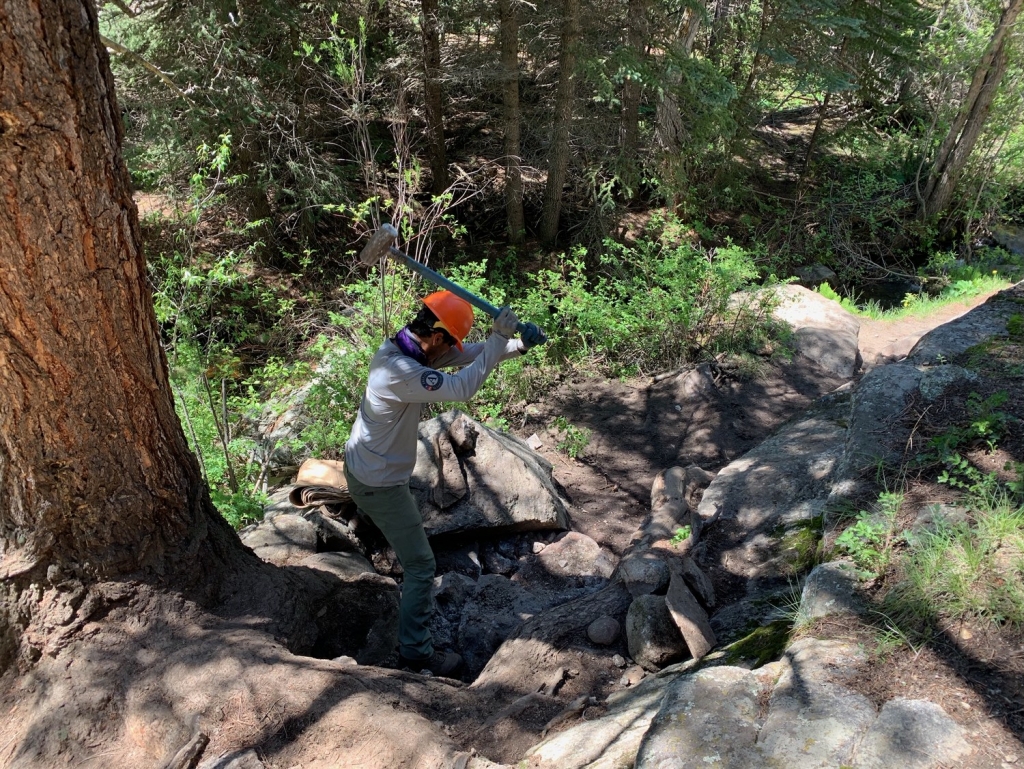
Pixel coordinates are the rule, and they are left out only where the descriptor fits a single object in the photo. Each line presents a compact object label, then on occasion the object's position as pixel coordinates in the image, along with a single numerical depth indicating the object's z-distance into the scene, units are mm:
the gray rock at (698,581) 3713
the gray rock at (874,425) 3475
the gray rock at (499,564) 5043
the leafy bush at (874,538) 2813
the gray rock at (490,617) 4168
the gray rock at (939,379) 3812
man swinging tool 3543
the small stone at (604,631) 3607
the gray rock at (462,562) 4961
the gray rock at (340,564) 4242
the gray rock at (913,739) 1999
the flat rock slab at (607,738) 2457
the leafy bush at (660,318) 7883
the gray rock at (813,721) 2107
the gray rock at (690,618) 3225
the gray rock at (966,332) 4332
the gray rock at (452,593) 4496
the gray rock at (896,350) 8219
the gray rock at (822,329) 7840
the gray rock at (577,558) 4961
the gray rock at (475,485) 5090
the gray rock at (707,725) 2203
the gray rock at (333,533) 4629
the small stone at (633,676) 3348
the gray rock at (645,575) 3826
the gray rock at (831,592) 2709
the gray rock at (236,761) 2574
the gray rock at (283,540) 4312
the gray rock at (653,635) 3371
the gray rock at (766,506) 3596
